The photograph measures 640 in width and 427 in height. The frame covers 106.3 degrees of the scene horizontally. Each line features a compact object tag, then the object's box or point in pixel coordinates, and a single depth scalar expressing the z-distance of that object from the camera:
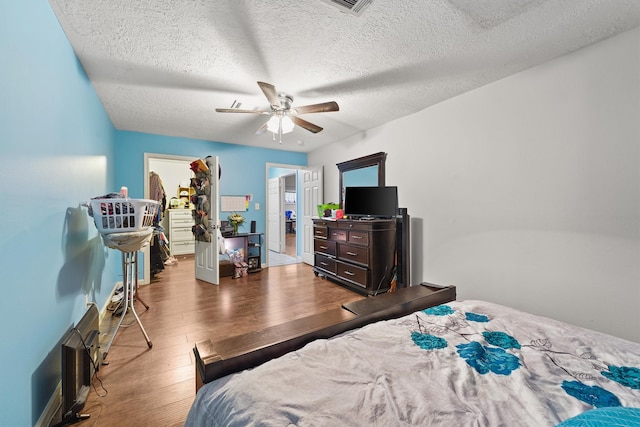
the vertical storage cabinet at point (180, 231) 5.97
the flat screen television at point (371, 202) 3.37
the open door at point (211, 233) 3.70
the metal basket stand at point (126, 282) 2.02
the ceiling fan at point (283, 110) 2.22
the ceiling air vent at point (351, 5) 1.40
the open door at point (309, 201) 5.01
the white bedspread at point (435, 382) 0.65
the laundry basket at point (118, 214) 1.83
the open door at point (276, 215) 6.35
